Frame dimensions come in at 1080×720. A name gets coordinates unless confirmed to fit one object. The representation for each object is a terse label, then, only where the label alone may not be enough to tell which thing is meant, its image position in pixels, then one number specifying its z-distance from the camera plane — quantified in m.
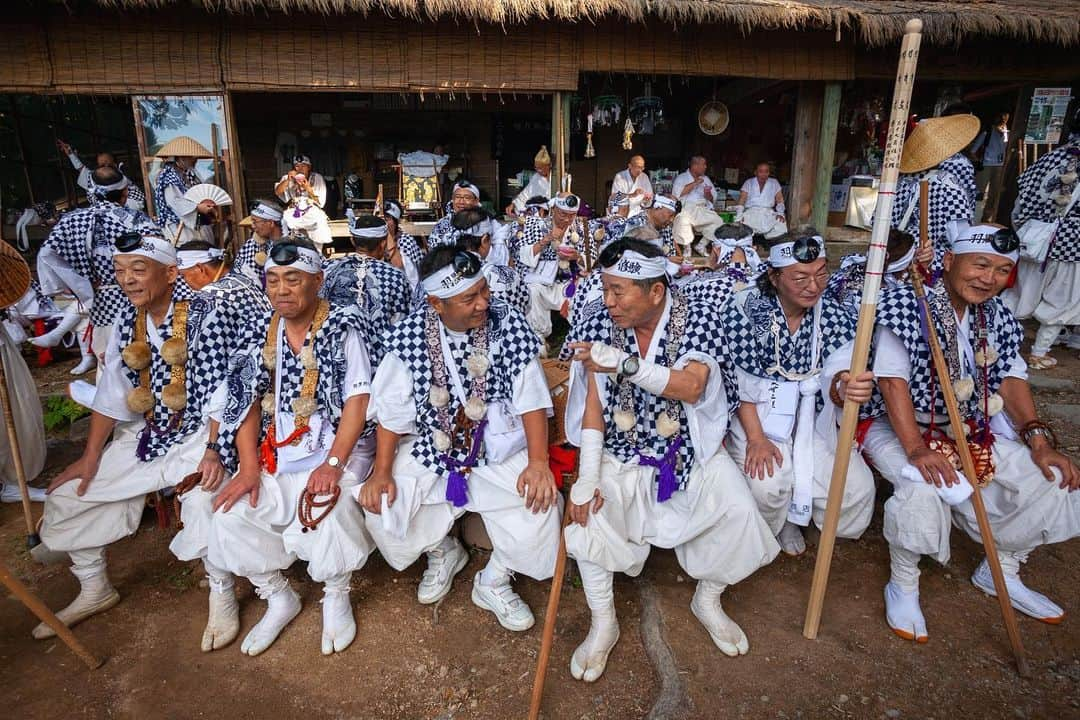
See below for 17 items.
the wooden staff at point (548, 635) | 2.41
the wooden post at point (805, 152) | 8.35
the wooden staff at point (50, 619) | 2.38
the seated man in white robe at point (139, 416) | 3.02
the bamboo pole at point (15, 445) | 3.32
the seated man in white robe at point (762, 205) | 9.52
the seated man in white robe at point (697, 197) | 9.62
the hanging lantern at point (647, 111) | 10.34
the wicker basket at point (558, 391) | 3.47
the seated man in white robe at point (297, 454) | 2.79
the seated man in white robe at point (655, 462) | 2.66
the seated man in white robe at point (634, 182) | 9.23
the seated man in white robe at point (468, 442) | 2.85
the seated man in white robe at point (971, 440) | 2.82
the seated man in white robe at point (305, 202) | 8.27
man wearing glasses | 2.98
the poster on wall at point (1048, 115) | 8.34
